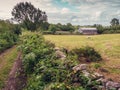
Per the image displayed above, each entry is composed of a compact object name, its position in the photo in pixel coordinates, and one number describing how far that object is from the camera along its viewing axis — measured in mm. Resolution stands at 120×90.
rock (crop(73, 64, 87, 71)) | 4795
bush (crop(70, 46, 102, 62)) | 7920
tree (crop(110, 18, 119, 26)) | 55360
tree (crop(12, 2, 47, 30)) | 31789
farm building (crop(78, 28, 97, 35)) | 33543
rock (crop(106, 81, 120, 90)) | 3911
